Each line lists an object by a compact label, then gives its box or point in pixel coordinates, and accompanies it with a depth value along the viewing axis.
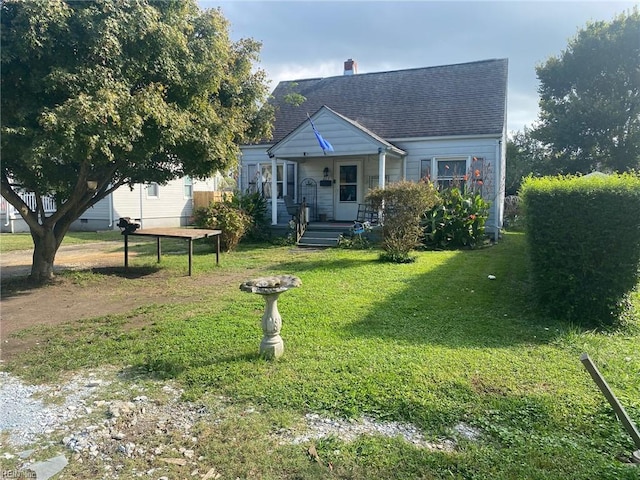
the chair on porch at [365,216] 13.97
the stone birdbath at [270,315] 4.29
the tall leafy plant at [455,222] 12.50
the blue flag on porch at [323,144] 13.81
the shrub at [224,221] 12.25
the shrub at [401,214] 10.13
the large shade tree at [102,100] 5.71
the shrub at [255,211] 14.64
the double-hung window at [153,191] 21.67
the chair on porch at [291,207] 15.20
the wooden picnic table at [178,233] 9.07
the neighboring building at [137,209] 18.45
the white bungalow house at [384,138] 14.49
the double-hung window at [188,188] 24.16
